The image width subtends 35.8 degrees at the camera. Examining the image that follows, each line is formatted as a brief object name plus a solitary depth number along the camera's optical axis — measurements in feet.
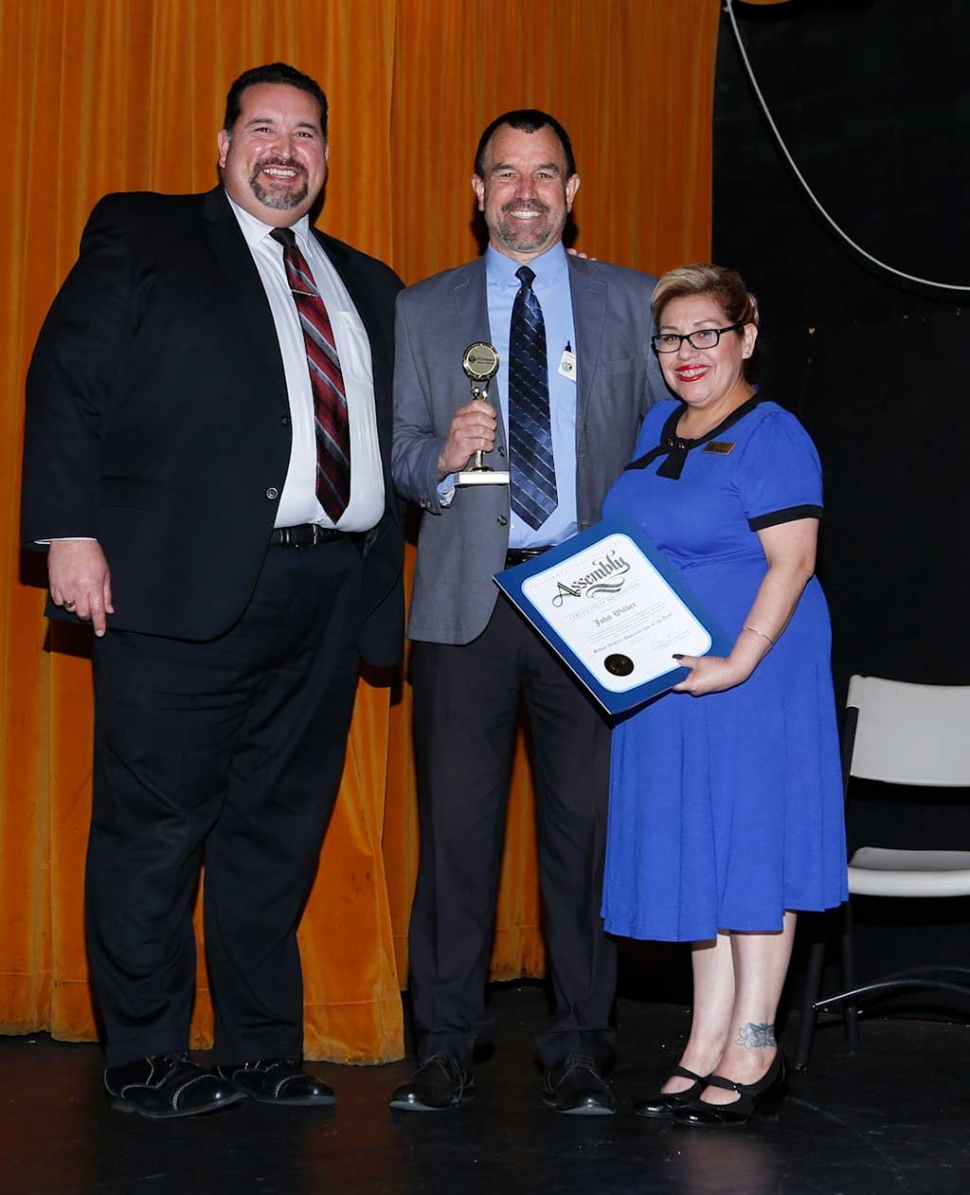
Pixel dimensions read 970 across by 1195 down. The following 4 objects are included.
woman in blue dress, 9.81
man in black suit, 10.11
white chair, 12.67
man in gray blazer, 10.47
